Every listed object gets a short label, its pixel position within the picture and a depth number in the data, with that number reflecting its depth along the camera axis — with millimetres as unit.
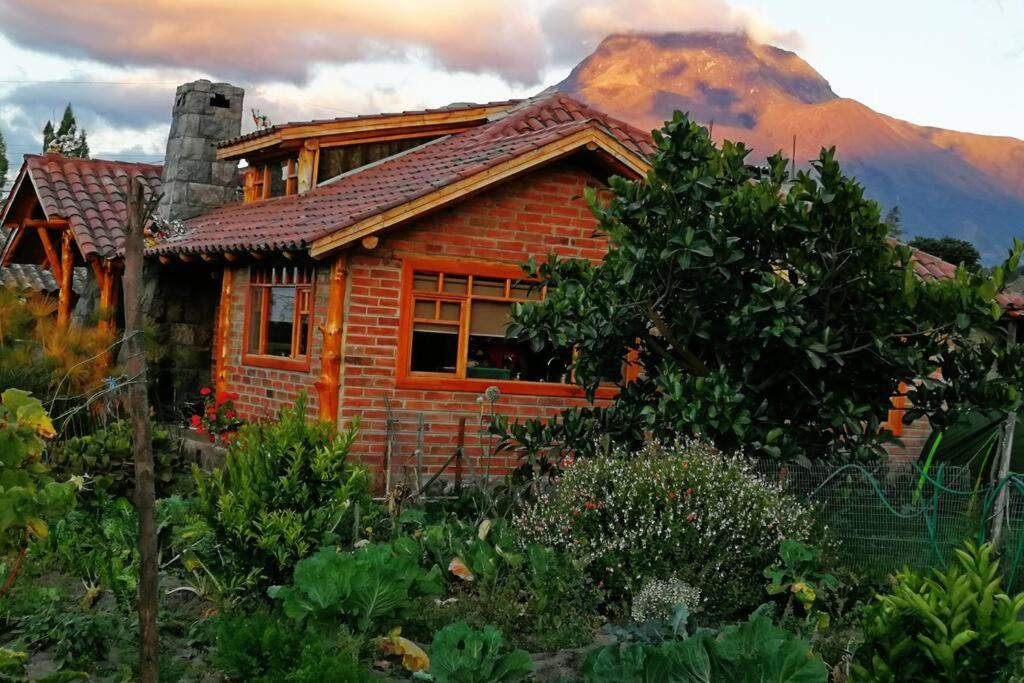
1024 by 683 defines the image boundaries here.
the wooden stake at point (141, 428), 5551
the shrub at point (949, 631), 4391
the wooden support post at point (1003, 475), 8406
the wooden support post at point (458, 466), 12408
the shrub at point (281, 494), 7773
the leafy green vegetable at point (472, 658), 6012
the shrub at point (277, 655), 5758
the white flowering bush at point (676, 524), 8031
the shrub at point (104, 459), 10734
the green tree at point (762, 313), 9227
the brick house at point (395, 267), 13781
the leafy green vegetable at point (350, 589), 6836
